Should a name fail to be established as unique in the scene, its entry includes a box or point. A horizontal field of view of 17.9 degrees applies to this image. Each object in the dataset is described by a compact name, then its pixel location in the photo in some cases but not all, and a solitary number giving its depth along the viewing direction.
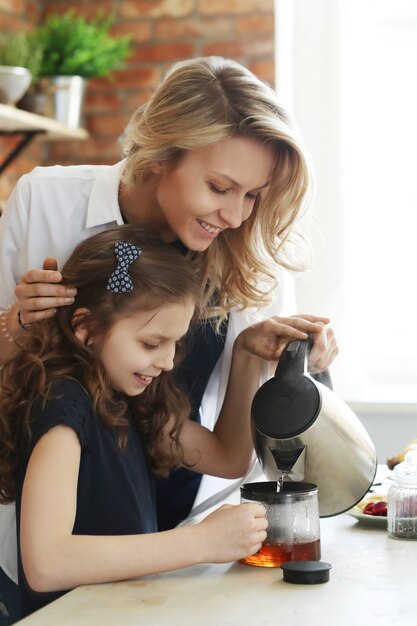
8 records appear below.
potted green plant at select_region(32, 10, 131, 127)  3.46
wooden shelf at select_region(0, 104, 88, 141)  3.14
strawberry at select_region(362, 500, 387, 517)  1.90
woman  1.94
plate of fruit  1.88
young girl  1.59
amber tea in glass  1.65
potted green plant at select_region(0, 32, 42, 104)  3.16
